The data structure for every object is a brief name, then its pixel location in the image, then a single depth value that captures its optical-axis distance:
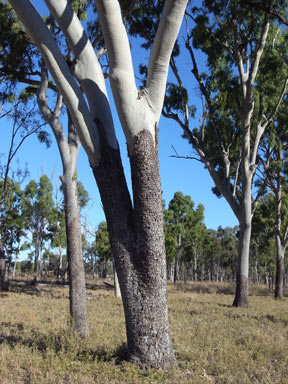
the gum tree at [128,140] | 3.52
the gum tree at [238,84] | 11.78
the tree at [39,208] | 28.09
